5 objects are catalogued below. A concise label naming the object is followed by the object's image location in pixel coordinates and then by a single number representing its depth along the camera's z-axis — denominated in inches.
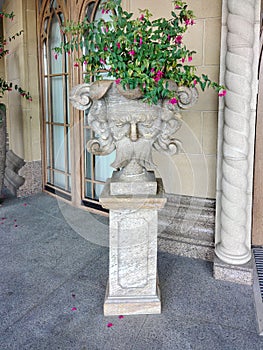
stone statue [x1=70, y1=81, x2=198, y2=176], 68.1
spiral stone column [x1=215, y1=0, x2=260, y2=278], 82.2
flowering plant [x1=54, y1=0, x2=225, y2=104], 60.6
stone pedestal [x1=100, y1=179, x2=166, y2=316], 72.6
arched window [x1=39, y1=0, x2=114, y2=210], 142.6
